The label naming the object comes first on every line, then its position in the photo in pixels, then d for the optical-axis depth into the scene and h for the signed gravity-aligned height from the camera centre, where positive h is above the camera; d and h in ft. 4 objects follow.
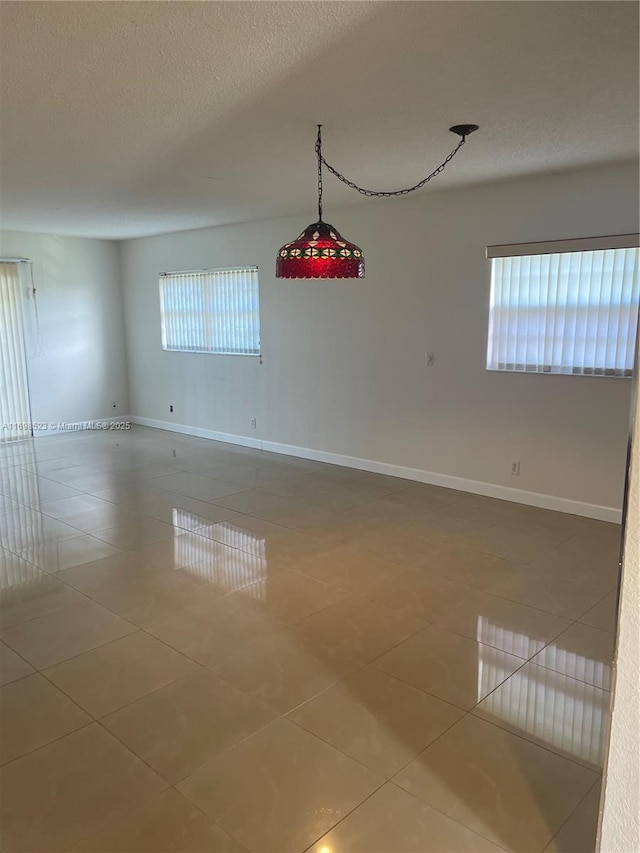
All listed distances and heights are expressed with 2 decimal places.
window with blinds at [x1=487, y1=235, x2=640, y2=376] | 14.25 +0.37
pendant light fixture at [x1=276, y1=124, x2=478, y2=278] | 10.50 +1.18
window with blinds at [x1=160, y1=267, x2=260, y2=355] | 23.44 +0.60
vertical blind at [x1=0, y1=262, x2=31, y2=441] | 24.97 -1.36
